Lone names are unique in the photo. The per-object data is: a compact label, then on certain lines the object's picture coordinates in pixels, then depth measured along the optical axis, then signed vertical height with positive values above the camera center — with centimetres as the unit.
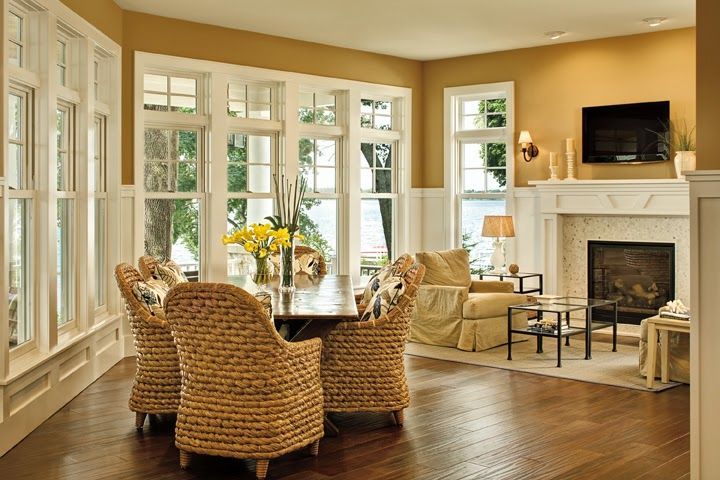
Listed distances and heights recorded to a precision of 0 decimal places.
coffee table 677 -77
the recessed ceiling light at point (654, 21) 761 +184
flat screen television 815 +94
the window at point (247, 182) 810 +48
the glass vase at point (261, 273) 537 -25
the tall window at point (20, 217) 488 +9
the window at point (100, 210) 682 +18
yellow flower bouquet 527 -6
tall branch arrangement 828 +42
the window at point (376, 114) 938 +128
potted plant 782 +80
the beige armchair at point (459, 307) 747 -65
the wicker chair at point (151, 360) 473 -69
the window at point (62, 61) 586 +117
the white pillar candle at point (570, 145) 858 +85
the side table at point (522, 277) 859 -46
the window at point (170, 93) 754 +122
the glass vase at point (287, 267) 545 -22
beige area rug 630 -103
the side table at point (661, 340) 586 -75
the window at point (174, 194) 759 +34
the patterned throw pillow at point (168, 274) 527 -25
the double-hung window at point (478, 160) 937 +78
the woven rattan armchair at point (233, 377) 384 -65
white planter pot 780 +63
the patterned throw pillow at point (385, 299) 486 -37
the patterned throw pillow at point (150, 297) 476 -35
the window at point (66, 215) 588 +13
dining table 432 -39
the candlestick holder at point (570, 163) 859 +67
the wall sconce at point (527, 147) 889 +86
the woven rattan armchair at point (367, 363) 482 -72
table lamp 868 +3
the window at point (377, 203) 942 +32
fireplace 832 -44
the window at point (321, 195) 882 +38
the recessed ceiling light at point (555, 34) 822 +187
